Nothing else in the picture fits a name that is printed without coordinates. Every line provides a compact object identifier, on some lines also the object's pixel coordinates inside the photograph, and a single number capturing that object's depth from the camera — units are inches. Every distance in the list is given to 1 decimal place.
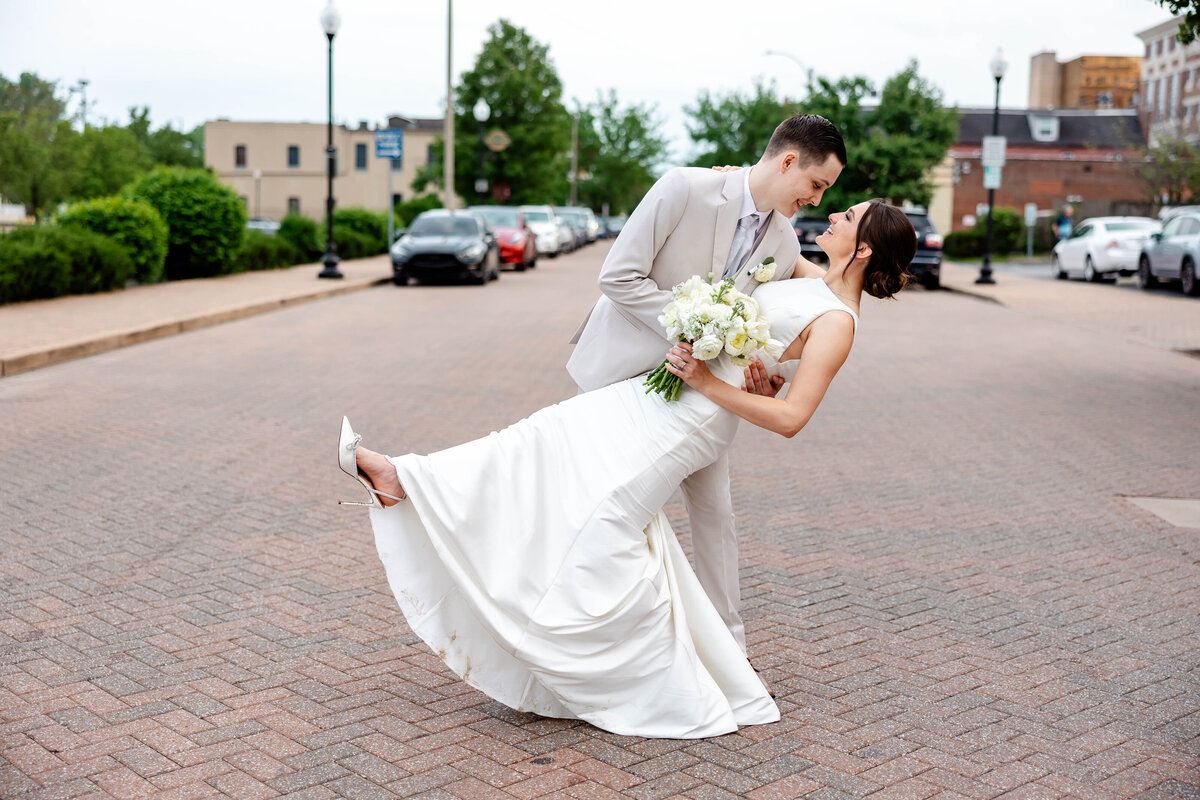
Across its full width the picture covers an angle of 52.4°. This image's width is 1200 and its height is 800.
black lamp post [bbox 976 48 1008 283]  1101.1
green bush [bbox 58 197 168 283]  802.2
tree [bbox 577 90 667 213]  3700.8
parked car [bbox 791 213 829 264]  1069.8
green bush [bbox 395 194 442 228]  1779.8
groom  146.1
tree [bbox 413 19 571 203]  2106.3
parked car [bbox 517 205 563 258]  1549.0
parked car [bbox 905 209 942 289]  1036.5
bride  141.7
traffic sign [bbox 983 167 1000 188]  1122.5
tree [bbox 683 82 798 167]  2554.1
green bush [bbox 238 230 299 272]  1037.0
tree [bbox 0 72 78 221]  1939.1
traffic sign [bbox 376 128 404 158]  1129.4
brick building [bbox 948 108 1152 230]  2883.9
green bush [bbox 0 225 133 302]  668.1
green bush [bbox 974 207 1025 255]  1769.2
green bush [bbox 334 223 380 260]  1322.6
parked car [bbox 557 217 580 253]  1712.6
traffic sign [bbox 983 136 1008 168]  1125.7
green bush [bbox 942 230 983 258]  1707.7
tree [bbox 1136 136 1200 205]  1699.1
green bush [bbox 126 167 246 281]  914.1
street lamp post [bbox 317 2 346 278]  970.1
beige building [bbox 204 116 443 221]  3740.2
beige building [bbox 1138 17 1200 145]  2704.2
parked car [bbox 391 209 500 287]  969.5
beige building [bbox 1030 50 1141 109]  3432.6
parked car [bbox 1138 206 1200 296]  941.2
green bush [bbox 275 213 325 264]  1241.4
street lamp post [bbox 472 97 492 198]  1796.5
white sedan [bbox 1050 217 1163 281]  1127.0
